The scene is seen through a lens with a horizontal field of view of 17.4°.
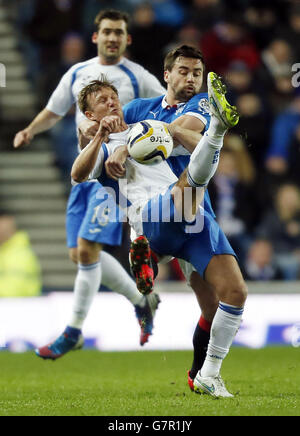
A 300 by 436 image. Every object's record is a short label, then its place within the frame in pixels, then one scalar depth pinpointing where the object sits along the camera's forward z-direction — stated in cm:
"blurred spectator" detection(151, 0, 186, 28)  1309
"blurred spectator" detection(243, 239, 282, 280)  1100
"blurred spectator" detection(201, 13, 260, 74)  1232
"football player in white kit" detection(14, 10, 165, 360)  747
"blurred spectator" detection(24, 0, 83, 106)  1319
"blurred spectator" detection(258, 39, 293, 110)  1223
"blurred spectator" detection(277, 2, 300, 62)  1251
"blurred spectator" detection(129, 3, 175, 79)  1240
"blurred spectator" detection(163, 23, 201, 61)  1250
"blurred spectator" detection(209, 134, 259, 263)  1133
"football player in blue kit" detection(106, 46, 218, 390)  589
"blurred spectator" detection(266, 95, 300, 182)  1170
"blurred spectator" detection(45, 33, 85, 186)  1211
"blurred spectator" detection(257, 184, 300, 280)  1120
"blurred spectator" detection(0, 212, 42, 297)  1121
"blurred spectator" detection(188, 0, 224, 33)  1272
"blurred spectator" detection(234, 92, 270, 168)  1184
